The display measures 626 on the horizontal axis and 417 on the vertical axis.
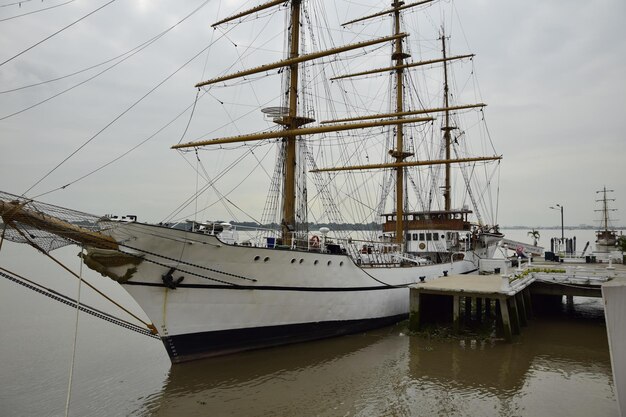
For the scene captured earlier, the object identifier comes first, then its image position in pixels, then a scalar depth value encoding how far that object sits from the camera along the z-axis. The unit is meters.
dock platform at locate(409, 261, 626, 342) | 14.48
